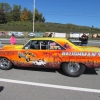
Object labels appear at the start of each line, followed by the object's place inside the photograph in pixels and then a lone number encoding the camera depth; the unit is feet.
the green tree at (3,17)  362.49
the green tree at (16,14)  392.68
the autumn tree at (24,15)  391.04
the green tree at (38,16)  420.15
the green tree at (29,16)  396.33
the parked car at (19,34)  144.13
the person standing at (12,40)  47.67
